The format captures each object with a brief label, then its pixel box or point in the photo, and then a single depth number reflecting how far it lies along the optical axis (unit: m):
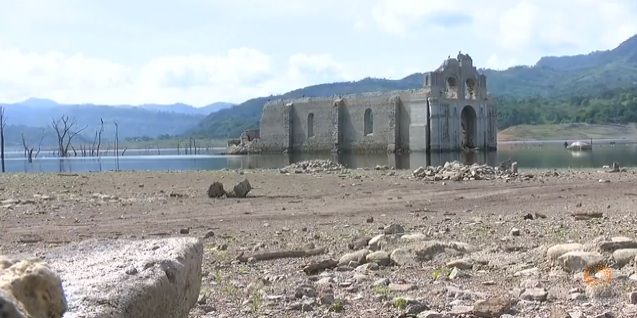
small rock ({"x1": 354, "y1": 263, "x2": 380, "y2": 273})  10.02
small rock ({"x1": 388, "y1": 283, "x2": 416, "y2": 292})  8.65
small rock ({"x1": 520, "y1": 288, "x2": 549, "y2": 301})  7.76
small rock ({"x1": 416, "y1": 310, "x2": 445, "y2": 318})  7.18
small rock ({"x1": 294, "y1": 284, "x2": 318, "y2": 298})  8.54
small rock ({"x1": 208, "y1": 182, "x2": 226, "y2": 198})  25.30
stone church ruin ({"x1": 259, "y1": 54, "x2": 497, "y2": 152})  88.88
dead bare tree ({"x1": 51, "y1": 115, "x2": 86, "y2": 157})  112.12
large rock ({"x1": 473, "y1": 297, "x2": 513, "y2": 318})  7.22
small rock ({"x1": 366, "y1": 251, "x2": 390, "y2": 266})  10.41
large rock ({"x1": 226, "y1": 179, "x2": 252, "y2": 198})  25.34
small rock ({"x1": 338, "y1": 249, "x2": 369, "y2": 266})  10.61
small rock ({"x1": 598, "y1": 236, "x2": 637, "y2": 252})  9.11
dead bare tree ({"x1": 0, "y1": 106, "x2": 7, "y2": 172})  92.62
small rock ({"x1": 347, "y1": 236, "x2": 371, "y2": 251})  12.09
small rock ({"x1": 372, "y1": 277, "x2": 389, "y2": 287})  8.97
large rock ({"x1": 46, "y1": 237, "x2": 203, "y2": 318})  5.05
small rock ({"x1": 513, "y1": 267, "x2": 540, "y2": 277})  8.99
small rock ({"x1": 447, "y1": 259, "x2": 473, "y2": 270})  9.68
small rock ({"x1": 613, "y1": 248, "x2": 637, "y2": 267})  8.65
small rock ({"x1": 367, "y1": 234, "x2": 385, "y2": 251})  11.56
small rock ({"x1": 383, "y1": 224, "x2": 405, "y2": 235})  13.21
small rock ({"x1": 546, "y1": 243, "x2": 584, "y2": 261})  9.21
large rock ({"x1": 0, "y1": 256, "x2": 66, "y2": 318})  3.98
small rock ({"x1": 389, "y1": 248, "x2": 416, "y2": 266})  10.31
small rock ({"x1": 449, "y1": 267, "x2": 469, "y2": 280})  9.19
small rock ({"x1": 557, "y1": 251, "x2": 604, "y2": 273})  8.70
